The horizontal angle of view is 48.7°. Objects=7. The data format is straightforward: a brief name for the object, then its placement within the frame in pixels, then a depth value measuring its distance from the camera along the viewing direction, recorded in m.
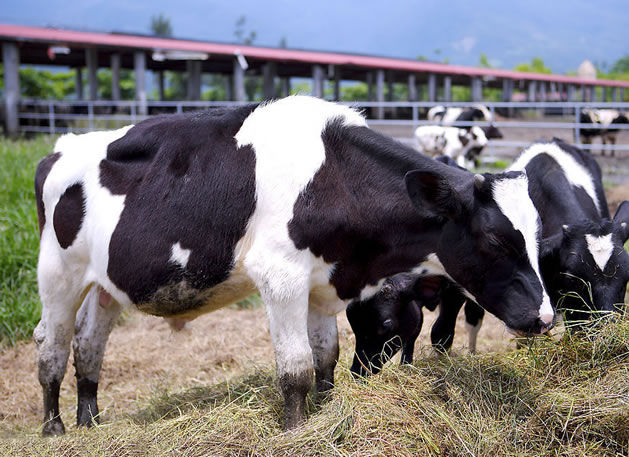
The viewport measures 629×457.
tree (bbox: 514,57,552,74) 83.88
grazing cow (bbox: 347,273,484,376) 4.24
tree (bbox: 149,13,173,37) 114.25
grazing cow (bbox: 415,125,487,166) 15.43
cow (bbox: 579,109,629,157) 20.17
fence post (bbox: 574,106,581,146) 13.12
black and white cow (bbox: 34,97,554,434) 3.25
